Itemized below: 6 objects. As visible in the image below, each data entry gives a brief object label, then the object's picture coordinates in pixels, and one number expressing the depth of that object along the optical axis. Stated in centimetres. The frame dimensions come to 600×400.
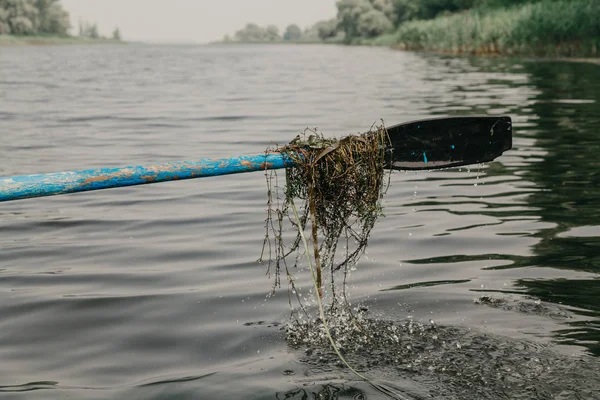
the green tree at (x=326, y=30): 13150
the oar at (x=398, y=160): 355
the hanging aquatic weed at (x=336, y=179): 428
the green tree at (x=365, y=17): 9856
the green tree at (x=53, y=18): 12812
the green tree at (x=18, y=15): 10894
